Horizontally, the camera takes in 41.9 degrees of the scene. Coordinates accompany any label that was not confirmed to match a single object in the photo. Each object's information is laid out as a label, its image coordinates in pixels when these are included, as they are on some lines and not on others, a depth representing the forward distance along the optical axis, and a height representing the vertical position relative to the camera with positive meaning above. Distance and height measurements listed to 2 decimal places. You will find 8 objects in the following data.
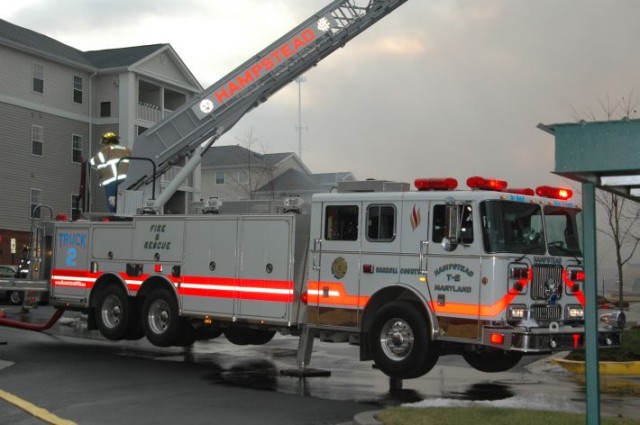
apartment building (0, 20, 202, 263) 36.12 +6.84
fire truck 10.39 -0.23
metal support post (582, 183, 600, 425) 6.88 -0.44
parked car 26.70 -1.16
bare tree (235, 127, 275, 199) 51.90 +5.59
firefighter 17.62 +1.89
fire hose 15.82 -1.31
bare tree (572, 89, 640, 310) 21.36 +0.98
